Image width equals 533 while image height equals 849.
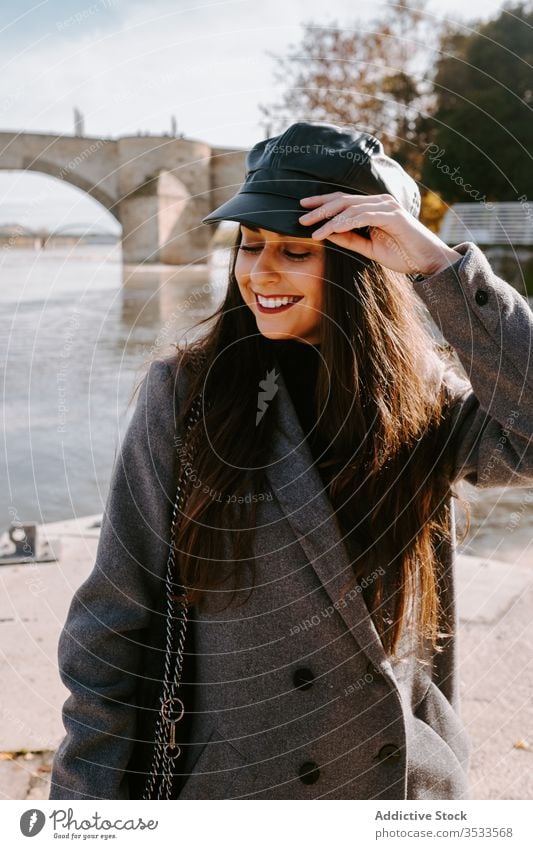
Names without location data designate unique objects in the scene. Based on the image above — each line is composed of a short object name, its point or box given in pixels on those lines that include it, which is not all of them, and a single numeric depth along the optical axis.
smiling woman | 1.41
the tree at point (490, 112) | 13.18
